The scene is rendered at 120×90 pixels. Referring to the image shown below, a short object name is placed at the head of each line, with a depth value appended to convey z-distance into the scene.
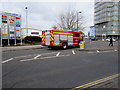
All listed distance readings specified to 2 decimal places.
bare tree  35.72
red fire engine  13.94
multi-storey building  71.19
